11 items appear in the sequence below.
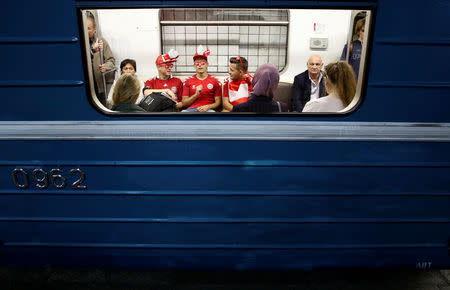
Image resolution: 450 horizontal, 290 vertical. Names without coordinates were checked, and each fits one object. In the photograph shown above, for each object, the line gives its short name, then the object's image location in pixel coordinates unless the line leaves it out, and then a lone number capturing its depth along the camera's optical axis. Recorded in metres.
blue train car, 1.85
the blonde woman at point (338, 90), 2.11
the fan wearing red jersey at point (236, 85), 3.42
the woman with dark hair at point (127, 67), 3.70
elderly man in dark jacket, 3.62
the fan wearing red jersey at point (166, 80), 3.63
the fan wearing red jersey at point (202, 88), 3.52
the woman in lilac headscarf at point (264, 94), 2.10
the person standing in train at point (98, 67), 2.07
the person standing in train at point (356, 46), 3.03
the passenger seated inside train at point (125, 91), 2.19
